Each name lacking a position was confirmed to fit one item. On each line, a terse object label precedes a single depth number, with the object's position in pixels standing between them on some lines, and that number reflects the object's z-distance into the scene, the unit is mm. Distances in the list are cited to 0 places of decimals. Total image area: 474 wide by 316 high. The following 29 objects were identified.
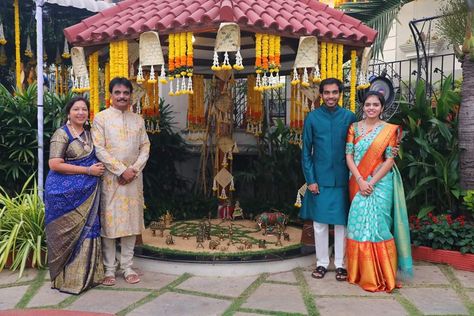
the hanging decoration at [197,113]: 6770
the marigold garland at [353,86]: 4828
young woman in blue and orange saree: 4059
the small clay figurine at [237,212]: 6377
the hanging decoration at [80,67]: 4750
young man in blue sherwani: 4270
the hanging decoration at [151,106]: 6051
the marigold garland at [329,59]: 4582
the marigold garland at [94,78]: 4875
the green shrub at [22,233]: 4551
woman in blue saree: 3979
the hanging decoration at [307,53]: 4367
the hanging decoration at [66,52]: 9251
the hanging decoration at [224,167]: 6273
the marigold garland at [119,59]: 4520
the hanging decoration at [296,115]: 5996
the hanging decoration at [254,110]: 6793
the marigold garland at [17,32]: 8414
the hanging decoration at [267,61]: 4184
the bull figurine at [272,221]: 5645
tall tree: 4945
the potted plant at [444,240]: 4656
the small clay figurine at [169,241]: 5031
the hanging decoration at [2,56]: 10297
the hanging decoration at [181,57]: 4195
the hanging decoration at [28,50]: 9531
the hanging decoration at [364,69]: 4930
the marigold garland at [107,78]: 4913
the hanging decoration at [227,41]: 4051
